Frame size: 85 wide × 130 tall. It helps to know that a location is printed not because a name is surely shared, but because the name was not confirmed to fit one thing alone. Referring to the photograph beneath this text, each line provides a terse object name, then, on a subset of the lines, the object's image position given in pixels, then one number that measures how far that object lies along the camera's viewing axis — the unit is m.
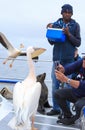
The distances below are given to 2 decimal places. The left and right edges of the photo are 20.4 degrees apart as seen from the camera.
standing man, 2.73
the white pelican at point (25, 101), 2.25
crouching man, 2.56
